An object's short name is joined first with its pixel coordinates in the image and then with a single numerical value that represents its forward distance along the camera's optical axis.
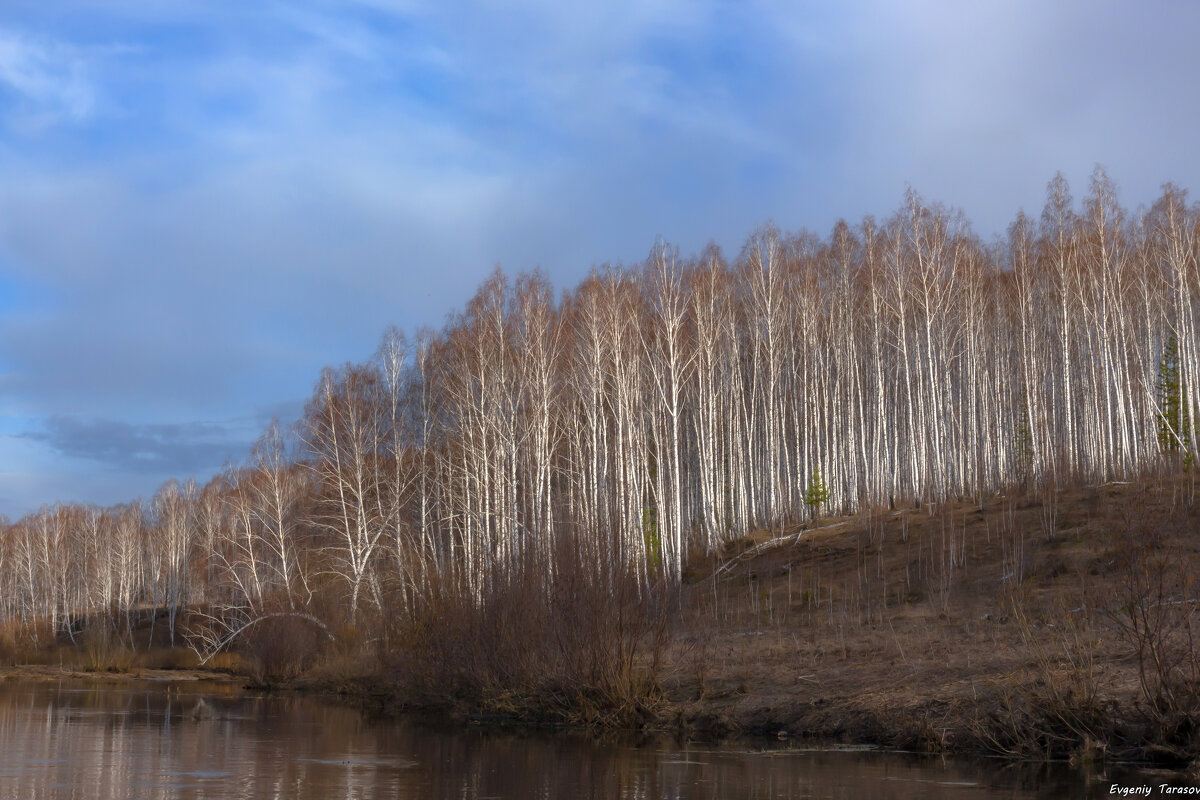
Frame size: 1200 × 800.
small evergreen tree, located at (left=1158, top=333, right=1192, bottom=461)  38.78
